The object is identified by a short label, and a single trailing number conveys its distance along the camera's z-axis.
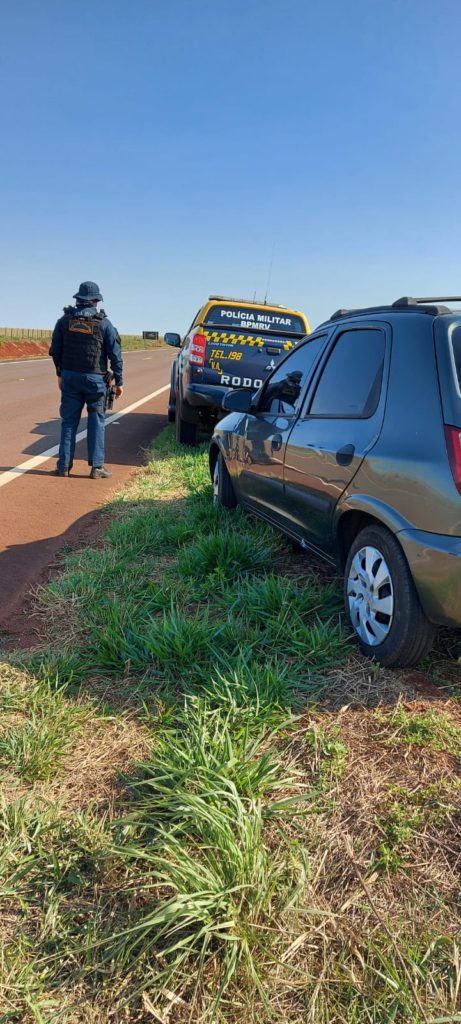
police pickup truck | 8.52
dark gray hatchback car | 2.63
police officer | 7.31
